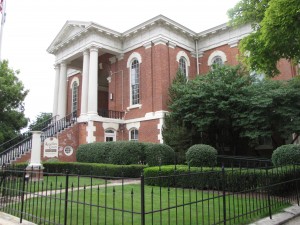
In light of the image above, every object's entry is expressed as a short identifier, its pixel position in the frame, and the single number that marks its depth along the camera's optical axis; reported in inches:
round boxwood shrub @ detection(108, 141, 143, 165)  660.1
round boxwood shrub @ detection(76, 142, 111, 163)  710.5
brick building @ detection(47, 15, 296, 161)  852.6
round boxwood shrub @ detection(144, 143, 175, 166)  671.8
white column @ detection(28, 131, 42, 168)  542.7
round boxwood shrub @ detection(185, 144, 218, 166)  516.1
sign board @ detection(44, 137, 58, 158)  587.7
